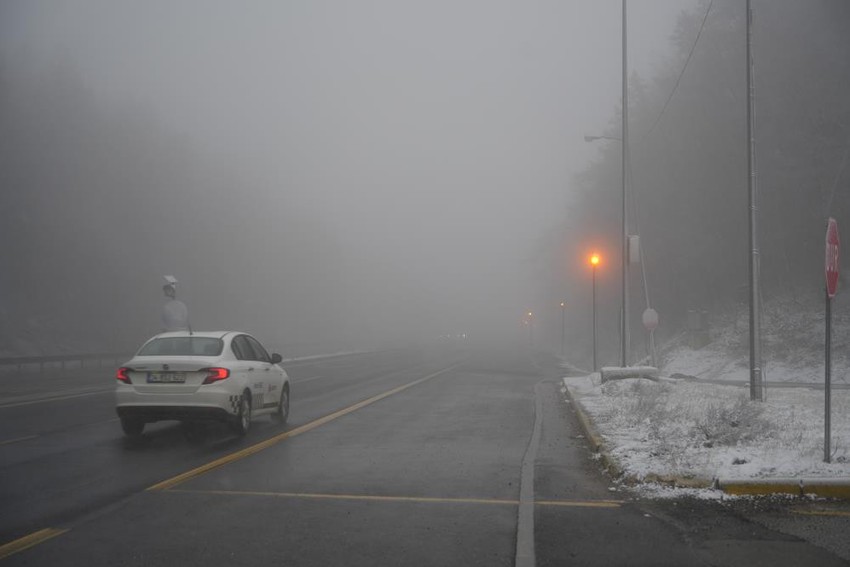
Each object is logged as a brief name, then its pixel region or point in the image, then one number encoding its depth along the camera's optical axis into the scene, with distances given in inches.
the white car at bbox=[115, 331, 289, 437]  411.2
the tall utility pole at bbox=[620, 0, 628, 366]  808.5
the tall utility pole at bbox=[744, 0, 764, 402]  566.6
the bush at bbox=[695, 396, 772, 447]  360.8
